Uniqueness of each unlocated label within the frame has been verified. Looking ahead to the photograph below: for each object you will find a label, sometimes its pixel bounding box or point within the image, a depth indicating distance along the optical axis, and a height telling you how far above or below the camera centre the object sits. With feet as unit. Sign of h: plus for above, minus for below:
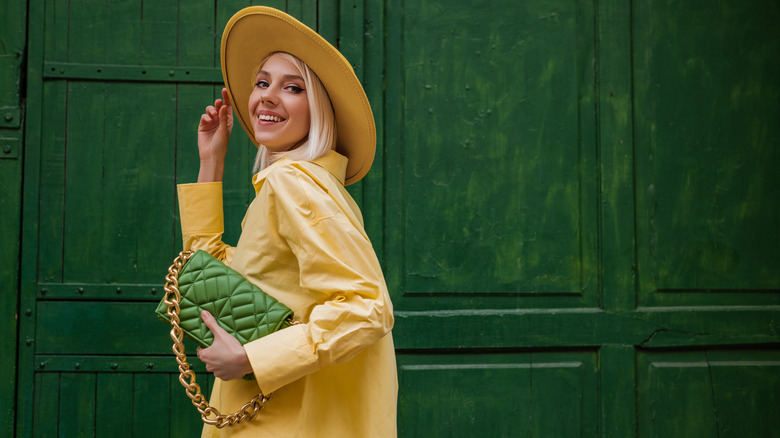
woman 4.63 -0.09
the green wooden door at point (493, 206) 9.01 +0.48
